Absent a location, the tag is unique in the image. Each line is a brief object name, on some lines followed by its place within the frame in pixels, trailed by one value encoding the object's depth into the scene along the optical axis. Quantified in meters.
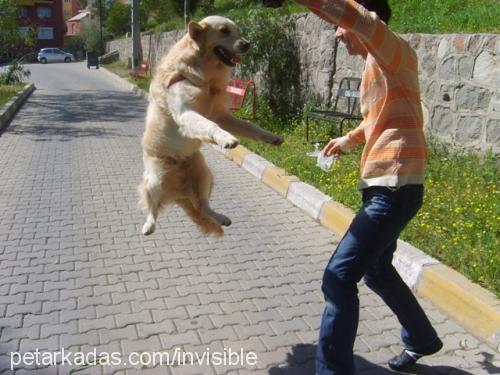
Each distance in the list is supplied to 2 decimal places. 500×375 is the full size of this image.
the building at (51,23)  67.69
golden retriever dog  3.29
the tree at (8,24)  16.47
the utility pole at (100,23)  55.53
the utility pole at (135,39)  24.52
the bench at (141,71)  24.98
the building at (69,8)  97.56
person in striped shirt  2.75
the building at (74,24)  81.06
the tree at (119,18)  53.22
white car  52.81
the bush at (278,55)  11.34
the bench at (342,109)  8.66
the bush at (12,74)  21.33
